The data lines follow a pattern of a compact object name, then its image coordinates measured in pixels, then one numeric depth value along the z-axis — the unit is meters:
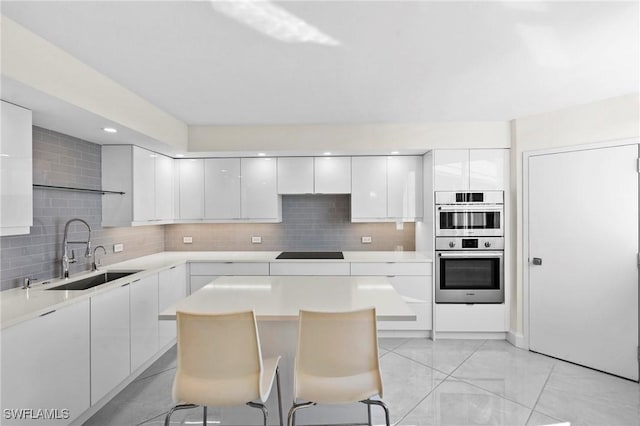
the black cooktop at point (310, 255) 3.88
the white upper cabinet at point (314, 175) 3.94
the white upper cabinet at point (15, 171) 1.88
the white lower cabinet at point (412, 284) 3.61
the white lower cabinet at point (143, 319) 2.66
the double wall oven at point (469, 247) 3.54
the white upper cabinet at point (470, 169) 3.54
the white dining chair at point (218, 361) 1.46
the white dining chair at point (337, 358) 1.48
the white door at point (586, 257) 2.75
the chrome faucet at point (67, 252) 2.65
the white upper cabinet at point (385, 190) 3.91
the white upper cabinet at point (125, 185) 3.21
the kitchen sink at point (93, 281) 2.58
